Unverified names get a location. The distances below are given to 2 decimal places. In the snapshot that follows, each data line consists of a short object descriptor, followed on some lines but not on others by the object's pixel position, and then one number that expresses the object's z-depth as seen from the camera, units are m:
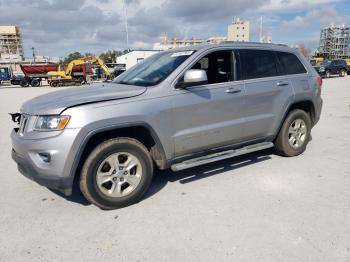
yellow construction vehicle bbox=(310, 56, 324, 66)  36.66
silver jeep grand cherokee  3.13
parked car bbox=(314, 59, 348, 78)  29.85
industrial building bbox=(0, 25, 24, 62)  120.81
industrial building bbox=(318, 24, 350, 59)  93.68
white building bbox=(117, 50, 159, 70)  66.94
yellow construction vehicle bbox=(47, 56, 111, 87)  29.91
